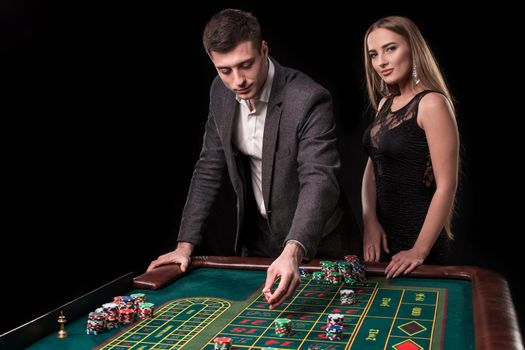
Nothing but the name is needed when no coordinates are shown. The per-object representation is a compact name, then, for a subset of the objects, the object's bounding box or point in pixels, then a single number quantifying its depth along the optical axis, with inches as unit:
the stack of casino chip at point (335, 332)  83.3
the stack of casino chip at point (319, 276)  112.1
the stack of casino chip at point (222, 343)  78.5
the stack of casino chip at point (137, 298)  96.3
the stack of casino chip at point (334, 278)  110.8
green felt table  83.0
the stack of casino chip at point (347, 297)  98.3
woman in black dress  126.1
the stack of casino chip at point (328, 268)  111.7
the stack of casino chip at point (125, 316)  92.7
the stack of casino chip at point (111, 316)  90.4
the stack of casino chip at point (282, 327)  85.4
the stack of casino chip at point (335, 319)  85.9
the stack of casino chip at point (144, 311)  94.4
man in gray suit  115.0
